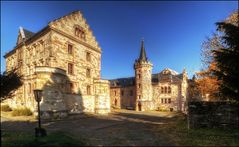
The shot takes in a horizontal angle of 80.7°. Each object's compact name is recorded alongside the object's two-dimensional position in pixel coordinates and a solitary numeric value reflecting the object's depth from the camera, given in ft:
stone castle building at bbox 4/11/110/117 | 50.39
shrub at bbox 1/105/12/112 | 70.58
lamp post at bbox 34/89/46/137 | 24.66
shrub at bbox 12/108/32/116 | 55.41
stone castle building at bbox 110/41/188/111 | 111.91
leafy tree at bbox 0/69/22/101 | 25.18
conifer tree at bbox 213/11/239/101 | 21.59
